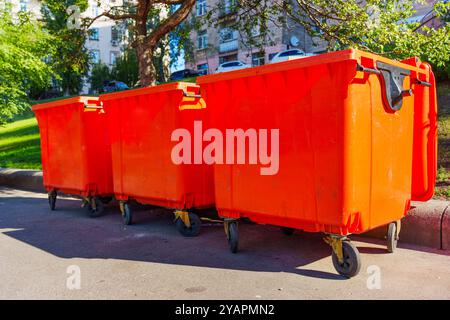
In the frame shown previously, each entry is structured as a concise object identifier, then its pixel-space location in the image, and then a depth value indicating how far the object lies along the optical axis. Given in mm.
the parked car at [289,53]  24141
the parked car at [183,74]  33703
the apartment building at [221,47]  30953
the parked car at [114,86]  33244
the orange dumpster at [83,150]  6559
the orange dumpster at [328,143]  3492
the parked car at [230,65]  28133
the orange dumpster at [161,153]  5078
